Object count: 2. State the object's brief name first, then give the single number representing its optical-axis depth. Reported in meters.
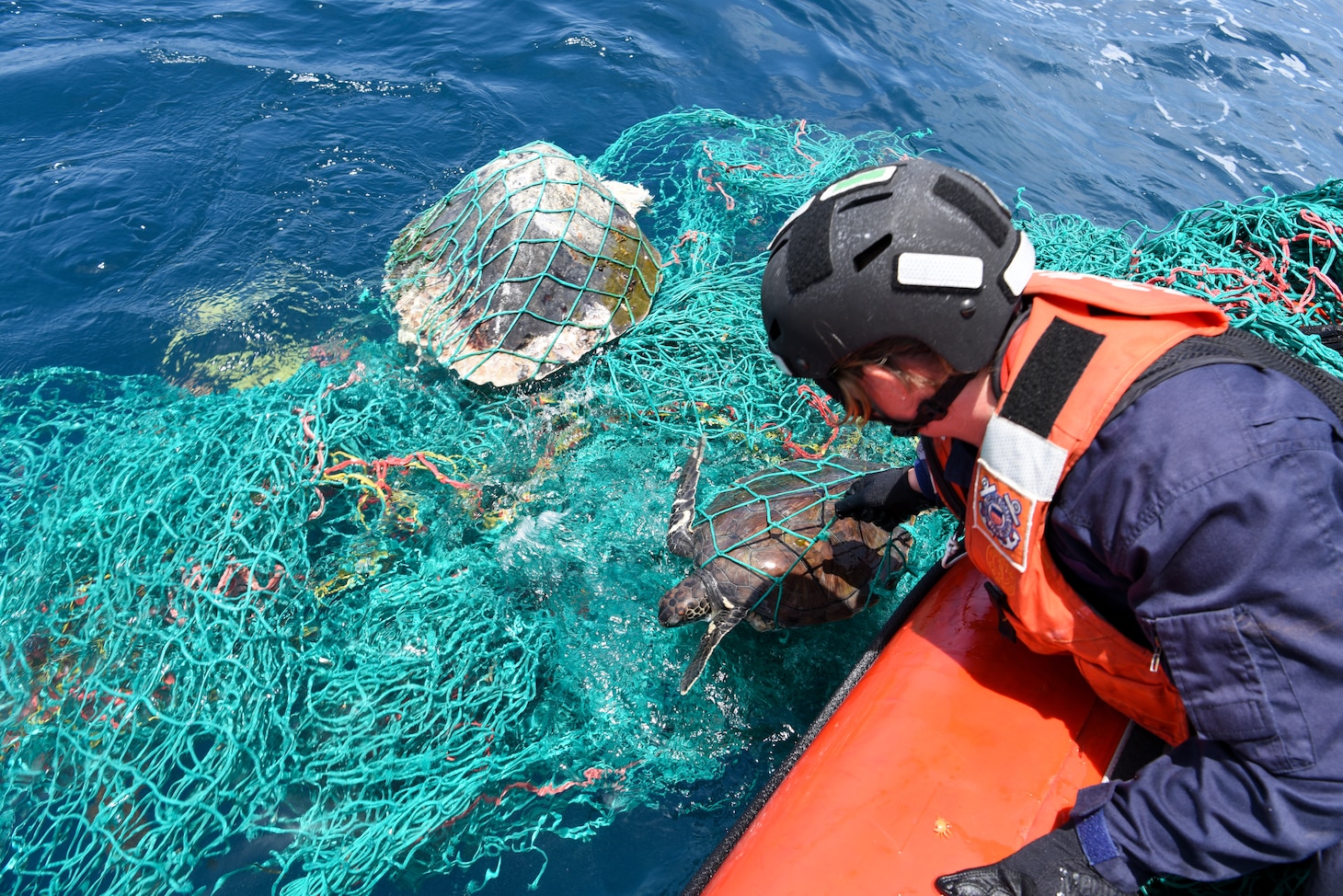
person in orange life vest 1.23
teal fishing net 2.67
